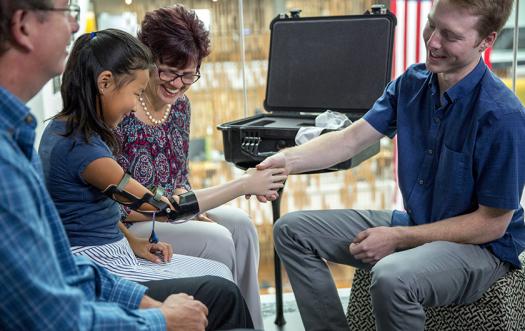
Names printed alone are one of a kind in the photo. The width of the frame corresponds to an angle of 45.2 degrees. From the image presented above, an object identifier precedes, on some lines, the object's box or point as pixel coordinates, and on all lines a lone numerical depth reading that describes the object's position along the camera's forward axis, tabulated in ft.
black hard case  8.82
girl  5.27
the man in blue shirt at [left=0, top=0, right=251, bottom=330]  3.11
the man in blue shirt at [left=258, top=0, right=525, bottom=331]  5.74
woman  6.96
